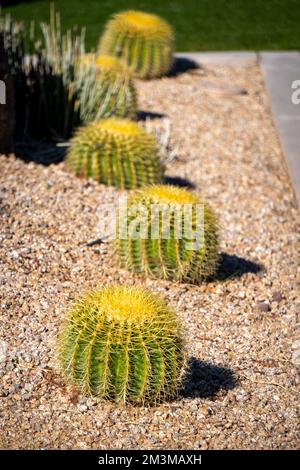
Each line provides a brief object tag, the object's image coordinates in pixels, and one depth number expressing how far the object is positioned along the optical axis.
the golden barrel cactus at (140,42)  9.88
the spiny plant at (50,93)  7.68
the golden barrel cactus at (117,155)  6.62
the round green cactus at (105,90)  7.84
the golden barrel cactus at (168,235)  5.36
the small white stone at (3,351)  4.50
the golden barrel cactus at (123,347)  4.06
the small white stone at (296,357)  4.86
